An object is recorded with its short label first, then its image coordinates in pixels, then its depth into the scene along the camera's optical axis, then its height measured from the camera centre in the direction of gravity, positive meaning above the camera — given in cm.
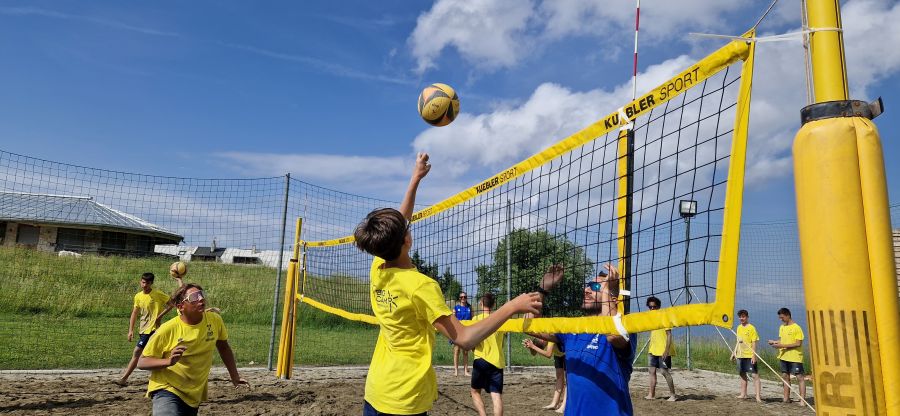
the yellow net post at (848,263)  181 +21
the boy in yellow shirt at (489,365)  647 -52
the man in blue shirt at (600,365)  320 -25
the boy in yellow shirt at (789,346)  921 -29
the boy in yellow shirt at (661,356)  927 -53
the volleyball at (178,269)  722 +48
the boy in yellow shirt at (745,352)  923 -41
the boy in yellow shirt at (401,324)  264 -4
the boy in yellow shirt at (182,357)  389 -33
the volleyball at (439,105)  442 +159
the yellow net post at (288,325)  925 -21
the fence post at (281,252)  1002 +101
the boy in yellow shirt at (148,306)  829 +1
